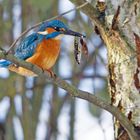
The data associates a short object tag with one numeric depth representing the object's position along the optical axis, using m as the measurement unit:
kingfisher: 5.70
